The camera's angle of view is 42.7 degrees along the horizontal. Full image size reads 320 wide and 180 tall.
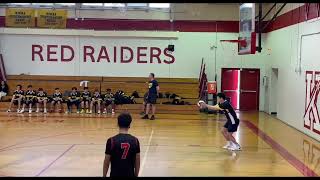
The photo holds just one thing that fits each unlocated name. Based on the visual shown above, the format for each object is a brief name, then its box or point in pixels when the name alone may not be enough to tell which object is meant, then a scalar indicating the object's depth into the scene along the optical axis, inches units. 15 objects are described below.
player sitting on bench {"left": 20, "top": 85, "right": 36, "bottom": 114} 707.4
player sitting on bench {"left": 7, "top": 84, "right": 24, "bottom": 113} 706.8
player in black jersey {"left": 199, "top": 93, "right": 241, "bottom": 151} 409.7
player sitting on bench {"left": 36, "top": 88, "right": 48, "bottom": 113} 712.4
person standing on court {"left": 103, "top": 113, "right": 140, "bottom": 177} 167.9
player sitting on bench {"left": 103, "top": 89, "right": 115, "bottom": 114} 711.1
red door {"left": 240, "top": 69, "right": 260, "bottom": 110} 825.5
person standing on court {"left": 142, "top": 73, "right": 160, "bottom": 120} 647.8
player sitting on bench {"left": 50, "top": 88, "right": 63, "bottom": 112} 719.1
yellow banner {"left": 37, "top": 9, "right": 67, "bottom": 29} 763.9
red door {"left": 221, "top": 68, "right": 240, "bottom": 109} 829.2
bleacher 778.2
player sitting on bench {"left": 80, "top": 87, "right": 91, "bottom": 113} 718.5
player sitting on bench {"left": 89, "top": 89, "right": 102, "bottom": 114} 712.4
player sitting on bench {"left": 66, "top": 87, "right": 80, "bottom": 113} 714.2
